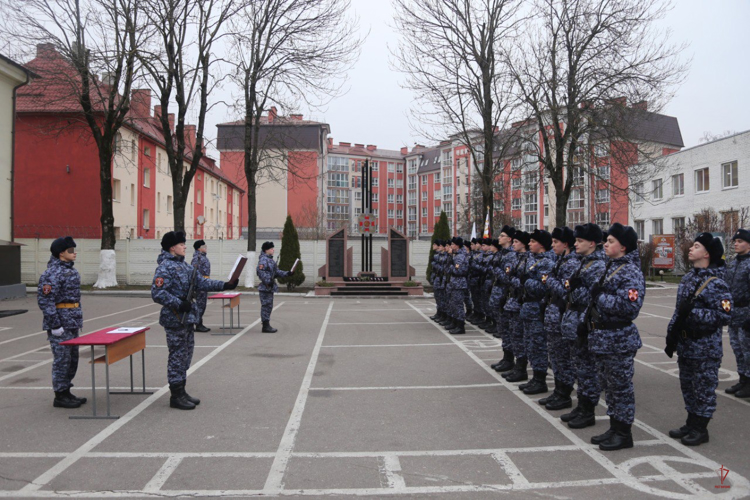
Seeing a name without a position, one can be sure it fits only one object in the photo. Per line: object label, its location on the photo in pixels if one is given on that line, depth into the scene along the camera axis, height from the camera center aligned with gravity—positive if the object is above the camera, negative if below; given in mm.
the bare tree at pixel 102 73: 18797 +6717
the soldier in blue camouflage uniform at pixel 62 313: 6352 -709
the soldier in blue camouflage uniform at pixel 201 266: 11984 -311
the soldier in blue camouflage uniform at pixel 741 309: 6672 -748
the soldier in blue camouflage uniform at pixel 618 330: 4805 -729
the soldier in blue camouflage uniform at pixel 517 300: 7445 -680
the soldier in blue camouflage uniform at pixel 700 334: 4965 -798
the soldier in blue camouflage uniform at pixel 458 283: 11500 -684
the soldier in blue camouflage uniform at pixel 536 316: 6789 -840
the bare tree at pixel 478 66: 21766 +7589
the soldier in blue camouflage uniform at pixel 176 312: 6125 -672
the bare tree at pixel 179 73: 19734 +7015
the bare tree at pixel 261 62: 22609 +8120
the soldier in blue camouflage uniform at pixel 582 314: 5398 -647
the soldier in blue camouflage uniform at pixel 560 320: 5930 -770
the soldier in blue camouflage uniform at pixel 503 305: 8055 -845
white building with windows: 30422 +3960
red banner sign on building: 28078 -106
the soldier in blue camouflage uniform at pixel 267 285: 12445 -757
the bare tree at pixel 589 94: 19781 +5971
